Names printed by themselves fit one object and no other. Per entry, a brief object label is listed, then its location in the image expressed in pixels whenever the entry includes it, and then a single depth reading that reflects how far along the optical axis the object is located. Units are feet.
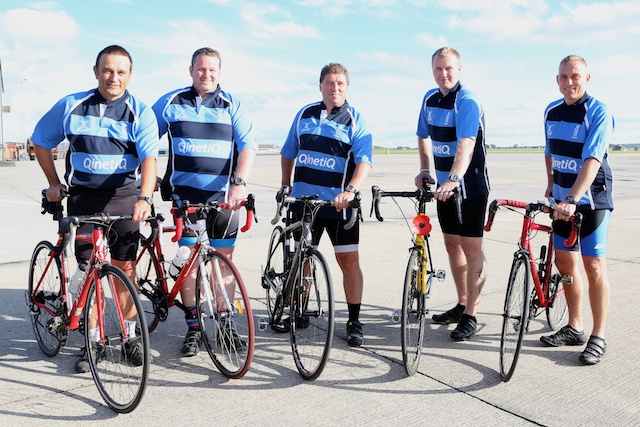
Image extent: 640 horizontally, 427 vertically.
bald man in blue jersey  13.21
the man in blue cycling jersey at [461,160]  14.43
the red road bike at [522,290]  12.17
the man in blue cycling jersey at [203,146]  14.10
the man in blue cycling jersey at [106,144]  12.55
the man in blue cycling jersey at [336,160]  14.53
